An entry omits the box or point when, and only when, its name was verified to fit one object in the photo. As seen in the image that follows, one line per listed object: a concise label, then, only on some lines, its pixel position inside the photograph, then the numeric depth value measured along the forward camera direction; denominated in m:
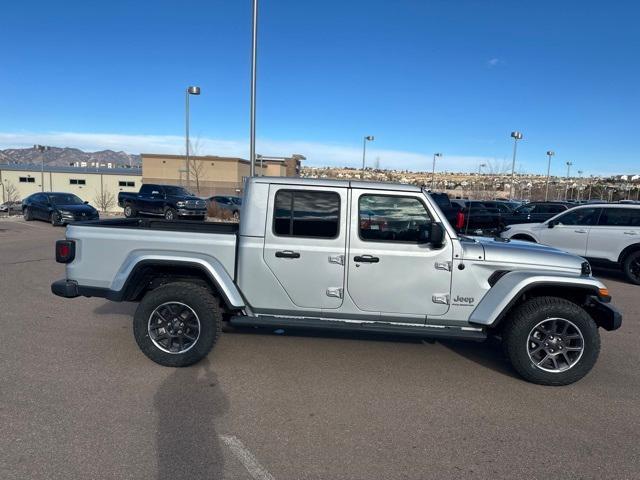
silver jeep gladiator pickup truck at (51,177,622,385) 4.43
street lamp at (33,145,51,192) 48.76
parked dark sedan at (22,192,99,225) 18.50
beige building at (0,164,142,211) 54.22
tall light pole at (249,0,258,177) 13.20
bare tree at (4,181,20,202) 52.67
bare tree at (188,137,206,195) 51.57
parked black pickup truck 21.91
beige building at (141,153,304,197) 55.31
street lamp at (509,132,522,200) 37.00
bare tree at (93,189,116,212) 33.49
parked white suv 9.81
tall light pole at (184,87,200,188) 24.52
